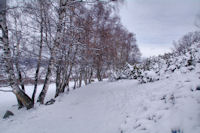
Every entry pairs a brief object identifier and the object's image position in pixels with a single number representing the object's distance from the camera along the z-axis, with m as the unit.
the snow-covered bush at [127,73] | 5.65
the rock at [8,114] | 4.19
